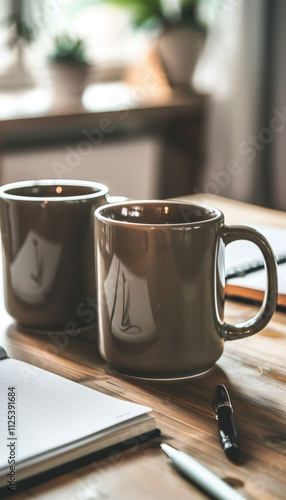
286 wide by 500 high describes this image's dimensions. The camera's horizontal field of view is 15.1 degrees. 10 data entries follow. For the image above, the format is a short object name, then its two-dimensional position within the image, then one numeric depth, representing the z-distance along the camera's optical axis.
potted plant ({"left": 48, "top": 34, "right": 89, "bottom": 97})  2.46
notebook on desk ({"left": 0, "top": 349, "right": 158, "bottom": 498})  0.65
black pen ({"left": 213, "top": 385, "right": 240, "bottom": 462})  0.67
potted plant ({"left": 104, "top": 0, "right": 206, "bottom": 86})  2.67
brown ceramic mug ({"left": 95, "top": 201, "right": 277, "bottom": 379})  0.74
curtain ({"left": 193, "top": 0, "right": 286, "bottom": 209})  2.79
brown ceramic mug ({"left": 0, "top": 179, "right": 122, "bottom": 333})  0.82
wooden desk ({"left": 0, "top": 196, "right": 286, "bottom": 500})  0.64
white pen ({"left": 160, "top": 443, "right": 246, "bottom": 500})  0.63
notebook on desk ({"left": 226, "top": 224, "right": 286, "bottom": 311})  0.91
